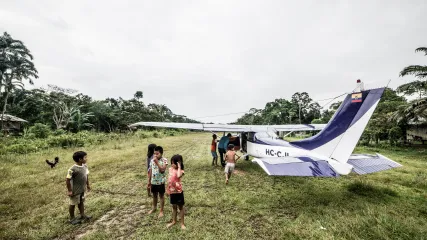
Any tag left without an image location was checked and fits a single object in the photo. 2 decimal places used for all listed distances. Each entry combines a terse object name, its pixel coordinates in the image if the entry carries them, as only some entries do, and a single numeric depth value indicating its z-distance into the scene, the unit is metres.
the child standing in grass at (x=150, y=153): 6.04
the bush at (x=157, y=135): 34.51
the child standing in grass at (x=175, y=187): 4.55
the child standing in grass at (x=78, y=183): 4.78
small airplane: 5.36
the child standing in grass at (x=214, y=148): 10.71
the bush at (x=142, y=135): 29.76
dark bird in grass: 10.16
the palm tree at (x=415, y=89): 15.47
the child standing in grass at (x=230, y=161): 7.91
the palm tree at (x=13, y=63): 27.46
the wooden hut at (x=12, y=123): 31.58
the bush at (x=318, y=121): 40.55
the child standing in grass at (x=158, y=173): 5.01
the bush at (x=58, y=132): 24.33
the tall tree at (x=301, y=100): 58.62
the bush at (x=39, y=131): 22.08
